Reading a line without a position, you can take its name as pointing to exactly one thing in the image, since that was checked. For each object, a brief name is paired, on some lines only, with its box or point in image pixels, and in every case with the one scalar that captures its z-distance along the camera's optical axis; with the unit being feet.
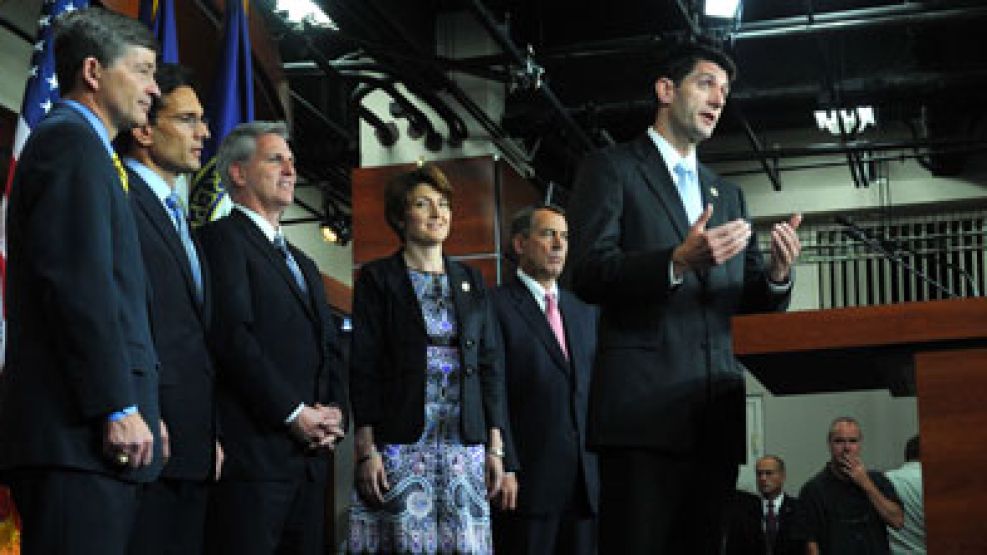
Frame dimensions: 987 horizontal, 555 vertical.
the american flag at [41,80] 12.28
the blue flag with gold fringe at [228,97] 14.78
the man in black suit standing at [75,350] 7.57
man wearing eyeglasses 9.77
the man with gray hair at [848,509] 22.29
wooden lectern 8.10
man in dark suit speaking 9.06
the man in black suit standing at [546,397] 15.58
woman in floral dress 12.86
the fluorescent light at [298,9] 25.85
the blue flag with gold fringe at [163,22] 14.60
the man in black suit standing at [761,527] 25.53
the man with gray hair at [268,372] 11.38
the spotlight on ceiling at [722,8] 26.07
